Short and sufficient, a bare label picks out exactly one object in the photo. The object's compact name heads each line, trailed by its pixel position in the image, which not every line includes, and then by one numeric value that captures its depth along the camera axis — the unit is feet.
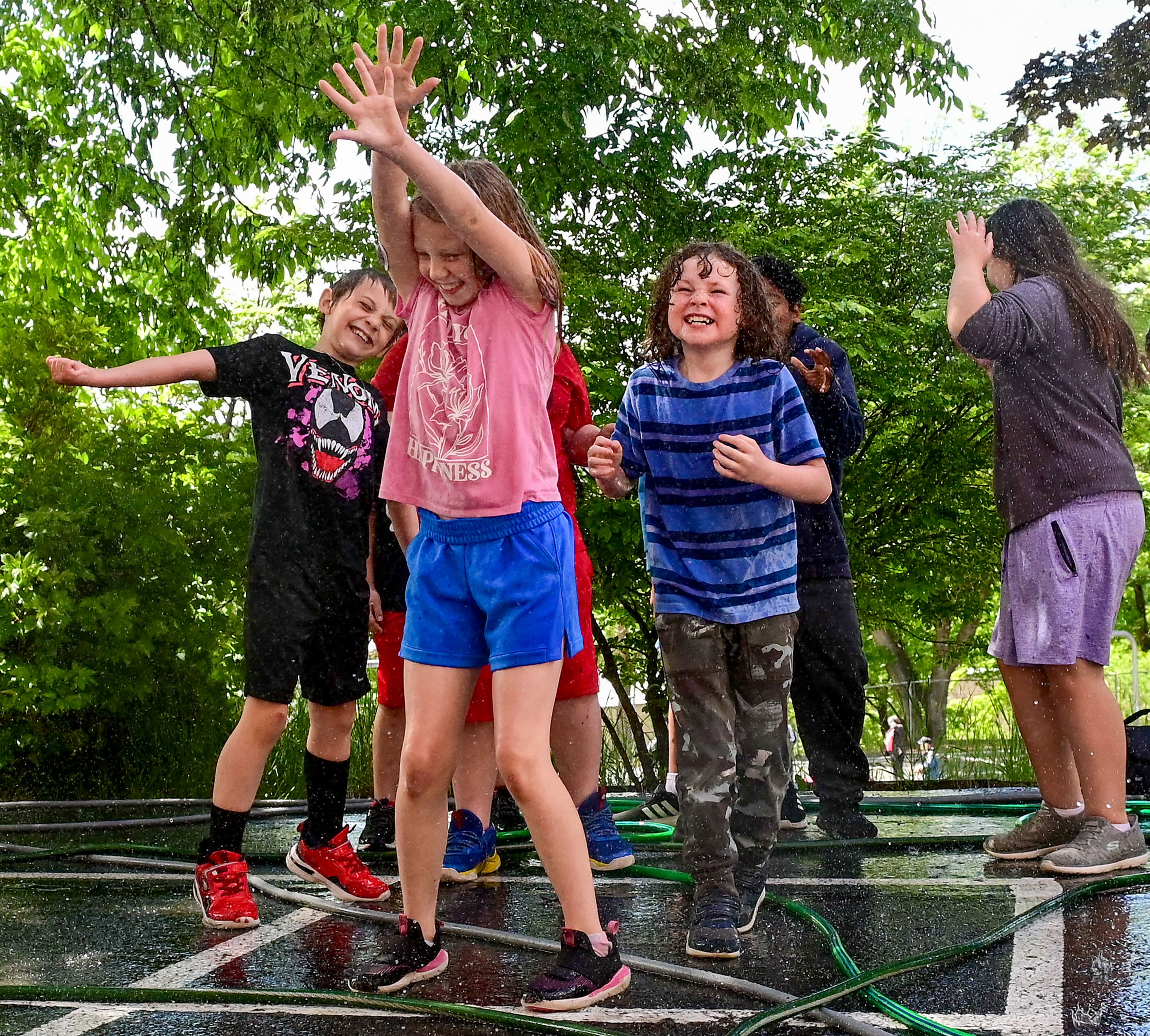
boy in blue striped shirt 11.23
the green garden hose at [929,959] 8.28
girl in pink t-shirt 9.34
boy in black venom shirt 12.50
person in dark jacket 16.05
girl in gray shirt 13.60
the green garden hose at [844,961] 7.98
